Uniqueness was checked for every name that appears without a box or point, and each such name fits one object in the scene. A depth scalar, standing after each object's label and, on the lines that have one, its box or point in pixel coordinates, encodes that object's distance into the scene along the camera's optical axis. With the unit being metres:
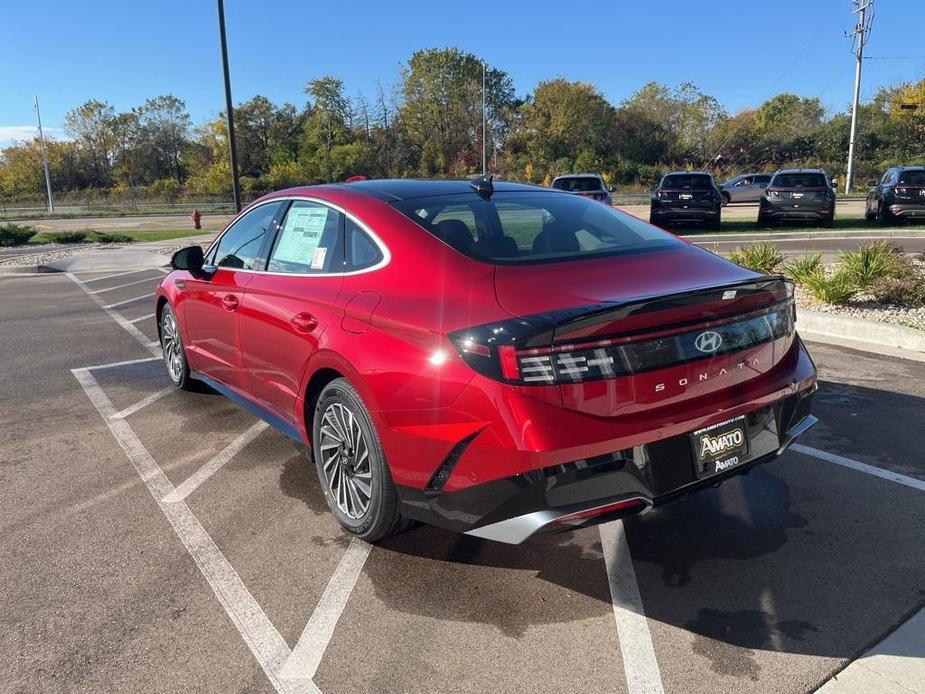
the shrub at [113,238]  23.48
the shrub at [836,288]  7.99
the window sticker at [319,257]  3.70
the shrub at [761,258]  8.89
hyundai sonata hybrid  2.59
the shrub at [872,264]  8.20
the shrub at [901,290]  7.86
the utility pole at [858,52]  37.41
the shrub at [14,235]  22.55
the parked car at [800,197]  18.31
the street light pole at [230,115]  18.30
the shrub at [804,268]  8.74
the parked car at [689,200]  18.98
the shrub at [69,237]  23.17
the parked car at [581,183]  18.94
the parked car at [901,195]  18.64
